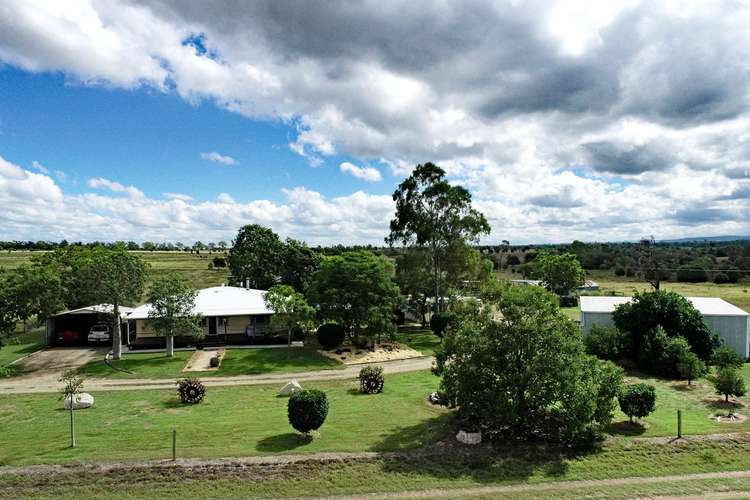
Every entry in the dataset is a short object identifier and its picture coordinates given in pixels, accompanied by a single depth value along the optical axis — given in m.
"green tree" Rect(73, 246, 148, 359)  30.97
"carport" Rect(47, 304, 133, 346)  36.53
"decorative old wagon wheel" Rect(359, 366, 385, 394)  24.42
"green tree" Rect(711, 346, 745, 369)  27.83
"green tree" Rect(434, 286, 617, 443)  17.03
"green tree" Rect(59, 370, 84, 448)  16.55
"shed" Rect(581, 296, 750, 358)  32.28
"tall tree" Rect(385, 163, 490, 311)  44.38
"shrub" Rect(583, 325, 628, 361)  30.92
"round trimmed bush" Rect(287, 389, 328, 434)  16.94
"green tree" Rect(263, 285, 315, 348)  34.06
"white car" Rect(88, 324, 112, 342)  36.78
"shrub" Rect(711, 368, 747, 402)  22.08
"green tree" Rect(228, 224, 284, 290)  51.91
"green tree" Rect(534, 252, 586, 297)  64.81
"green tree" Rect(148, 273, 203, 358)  31.50
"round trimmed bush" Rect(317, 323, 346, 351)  35.38
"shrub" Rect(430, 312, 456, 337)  39.34
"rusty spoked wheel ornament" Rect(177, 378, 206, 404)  22.33
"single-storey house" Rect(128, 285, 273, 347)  35.84
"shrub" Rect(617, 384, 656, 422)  18.95
